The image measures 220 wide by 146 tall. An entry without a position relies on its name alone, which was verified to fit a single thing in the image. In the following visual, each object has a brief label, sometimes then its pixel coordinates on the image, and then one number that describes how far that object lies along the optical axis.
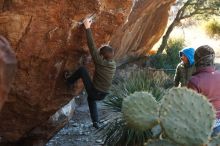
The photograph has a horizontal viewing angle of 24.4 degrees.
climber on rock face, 8.01
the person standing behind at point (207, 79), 5.36
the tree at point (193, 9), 21.08
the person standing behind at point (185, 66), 8.20
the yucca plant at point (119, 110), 7.95
